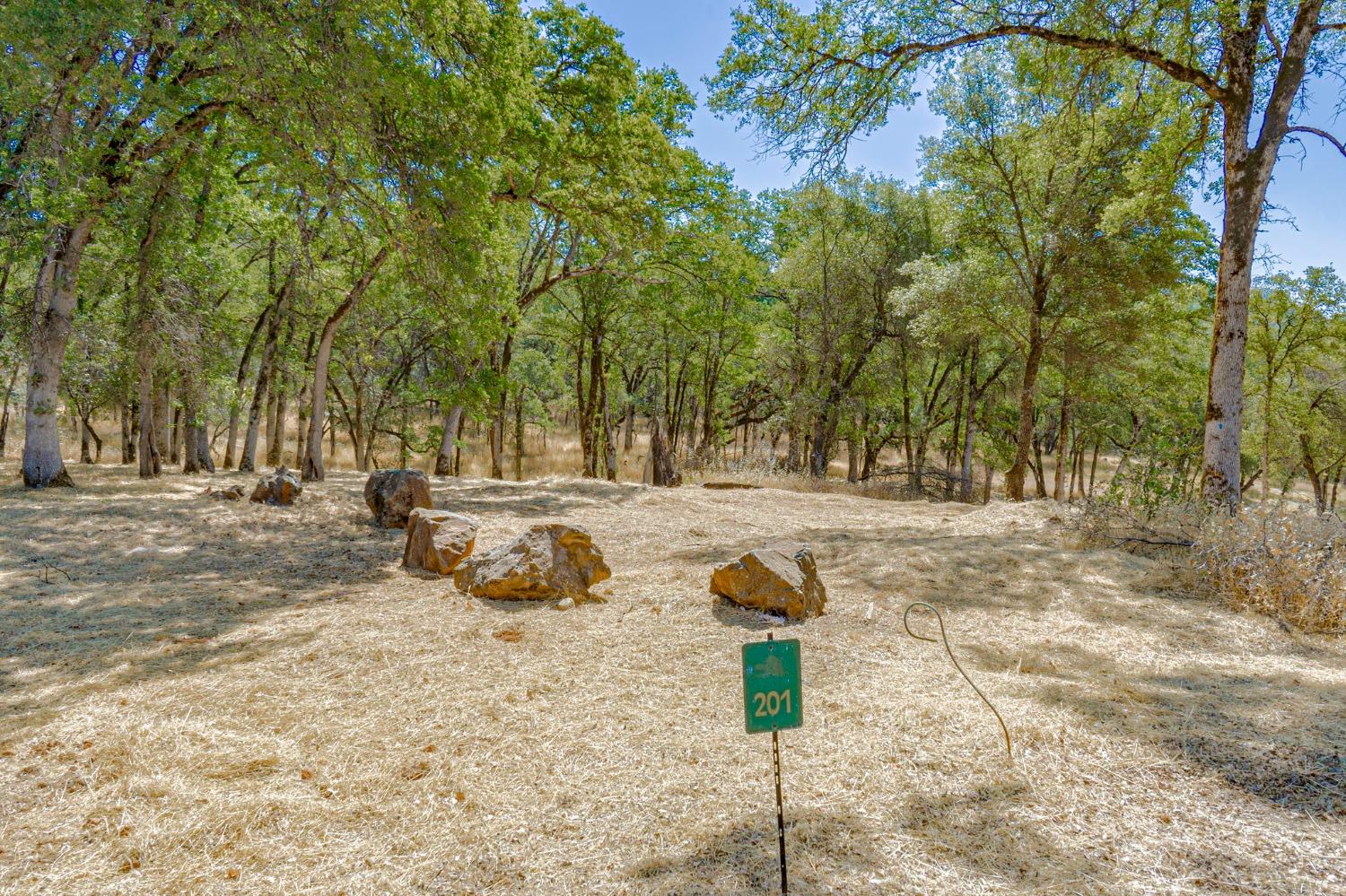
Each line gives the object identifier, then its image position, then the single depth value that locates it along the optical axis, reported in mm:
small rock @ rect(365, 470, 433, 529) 7988
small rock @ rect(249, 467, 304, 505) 8562
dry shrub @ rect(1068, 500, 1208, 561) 6230
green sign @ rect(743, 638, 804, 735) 2250
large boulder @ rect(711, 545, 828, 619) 4996
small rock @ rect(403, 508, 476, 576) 6172
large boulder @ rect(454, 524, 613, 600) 5383
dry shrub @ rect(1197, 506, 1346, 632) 4648
